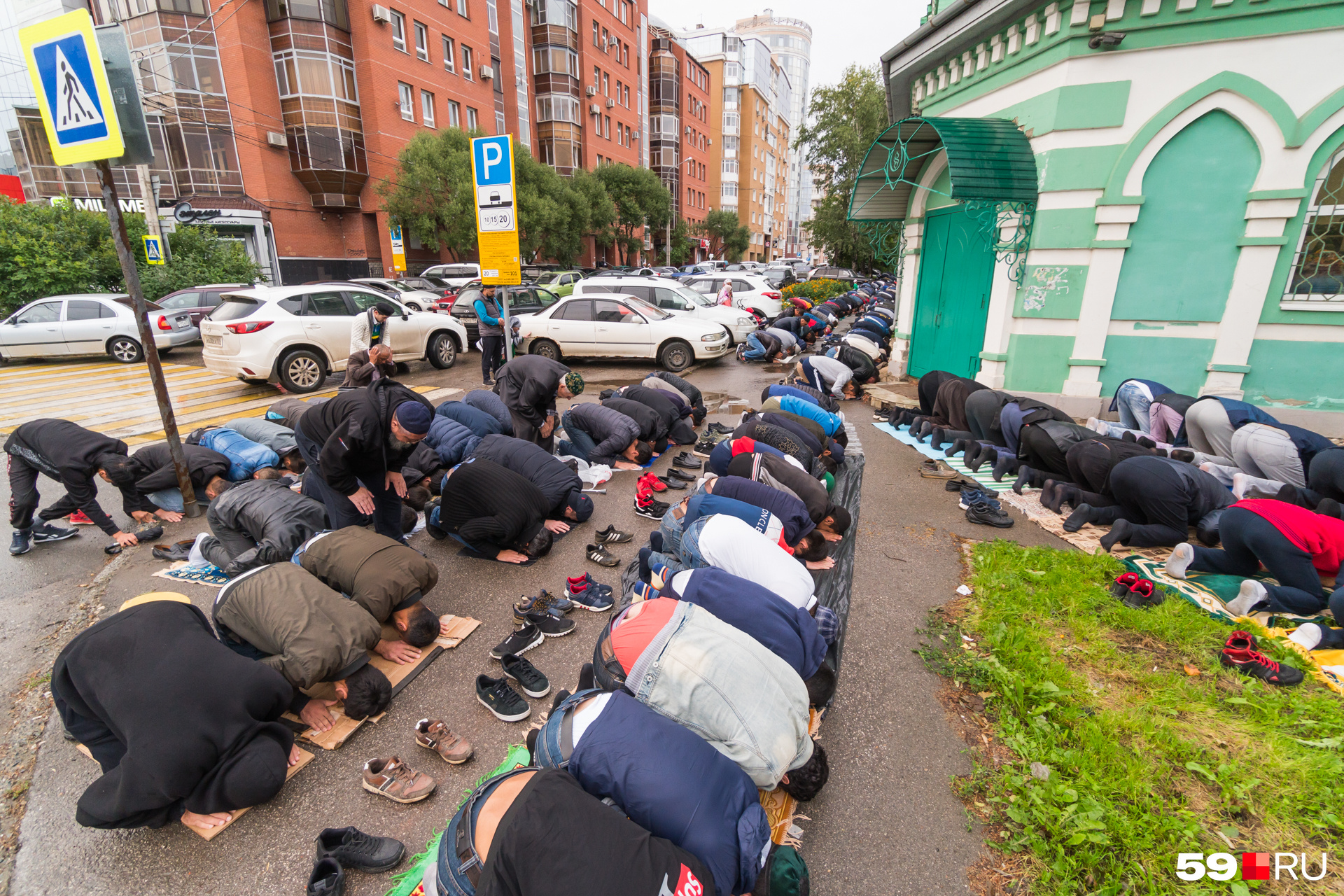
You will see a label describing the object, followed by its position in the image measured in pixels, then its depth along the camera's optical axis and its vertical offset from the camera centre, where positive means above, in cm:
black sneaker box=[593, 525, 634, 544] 517 -231
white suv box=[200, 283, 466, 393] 966 -125
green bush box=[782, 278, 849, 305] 2178 -122
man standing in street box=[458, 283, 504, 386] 1035 -129
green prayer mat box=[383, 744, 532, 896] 224 -228
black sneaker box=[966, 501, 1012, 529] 548 -228
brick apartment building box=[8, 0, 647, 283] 2386 +582
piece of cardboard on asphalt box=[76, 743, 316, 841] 248 -229
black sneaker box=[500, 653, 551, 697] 332 -226
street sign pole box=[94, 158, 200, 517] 455 -48
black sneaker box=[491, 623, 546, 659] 360 -226
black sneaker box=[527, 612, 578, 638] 386 -228
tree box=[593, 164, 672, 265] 3778 +354
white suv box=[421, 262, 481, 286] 2231 -63
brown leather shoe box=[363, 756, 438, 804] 266 -226
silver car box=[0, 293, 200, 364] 1221 -151
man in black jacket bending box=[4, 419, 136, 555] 485 -166
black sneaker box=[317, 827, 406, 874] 234 -225
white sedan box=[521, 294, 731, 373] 1249 -153
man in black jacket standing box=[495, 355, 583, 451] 641 -141
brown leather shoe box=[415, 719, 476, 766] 287 -225
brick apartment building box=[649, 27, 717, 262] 5078 +1134
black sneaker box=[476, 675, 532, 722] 314 -226
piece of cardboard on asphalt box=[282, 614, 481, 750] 298 -228
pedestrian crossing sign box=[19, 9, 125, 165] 416 +114
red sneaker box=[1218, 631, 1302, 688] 327 -215
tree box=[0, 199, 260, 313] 1403 -16
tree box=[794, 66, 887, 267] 2486 +490
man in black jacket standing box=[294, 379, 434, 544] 416 -132
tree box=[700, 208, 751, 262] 5362 +184
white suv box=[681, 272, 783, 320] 1794 -105
